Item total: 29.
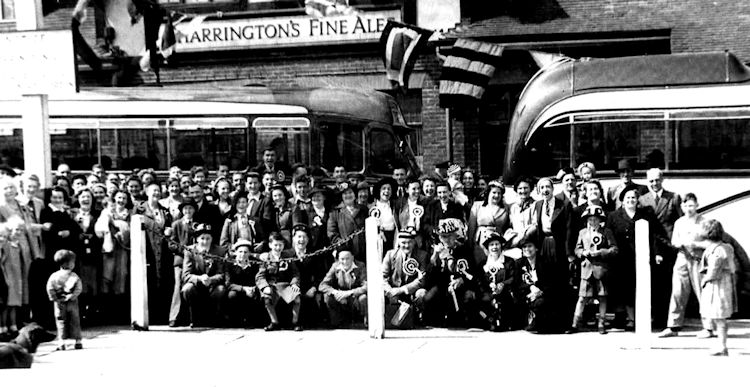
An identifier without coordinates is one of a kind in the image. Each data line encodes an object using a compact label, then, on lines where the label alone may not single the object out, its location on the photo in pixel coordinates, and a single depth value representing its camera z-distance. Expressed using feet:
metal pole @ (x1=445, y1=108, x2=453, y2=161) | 82.07
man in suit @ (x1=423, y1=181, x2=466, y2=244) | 45.60
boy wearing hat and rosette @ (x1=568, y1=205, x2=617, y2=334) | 42.19
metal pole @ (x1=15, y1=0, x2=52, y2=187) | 46.55
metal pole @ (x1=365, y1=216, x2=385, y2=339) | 41.93
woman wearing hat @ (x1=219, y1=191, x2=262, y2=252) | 46.16
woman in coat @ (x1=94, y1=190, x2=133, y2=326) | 46.09
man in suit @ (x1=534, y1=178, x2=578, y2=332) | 43.09
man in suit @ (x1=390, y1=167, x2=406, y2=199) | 49.34
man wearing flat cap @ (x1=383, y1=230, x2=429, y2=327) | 43.91
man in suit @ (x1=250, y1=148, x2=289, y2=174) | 61.93
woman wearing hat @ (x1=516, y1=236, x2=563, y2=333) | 42.55
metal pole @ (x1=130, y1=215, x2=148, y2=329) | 44.88
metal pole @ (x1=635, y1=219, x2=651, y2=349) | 37.88
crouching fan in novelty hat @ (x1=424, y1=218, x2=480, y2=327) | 43.73
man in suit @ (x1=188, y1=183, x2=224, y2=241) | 46.85
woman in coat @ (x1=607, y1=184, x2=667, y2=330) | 42.52
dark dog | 29.76
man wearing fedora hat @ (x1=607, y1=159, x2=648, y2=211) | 46.19
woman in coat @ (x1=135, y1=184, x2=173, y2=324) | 46.44
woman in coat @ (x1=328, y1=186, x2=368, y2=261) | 46.19
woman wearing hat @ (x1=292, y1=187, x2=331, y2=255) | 46.14
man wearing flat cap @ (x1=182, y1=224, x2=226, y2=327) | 45.09
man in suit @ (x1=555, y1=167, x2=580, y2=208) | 46.48
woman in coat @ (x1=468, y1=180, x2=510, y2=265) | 44.94
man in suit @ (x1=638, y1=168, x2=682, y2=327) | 43.45
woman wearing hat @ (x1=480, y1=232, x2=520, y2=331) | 43.06
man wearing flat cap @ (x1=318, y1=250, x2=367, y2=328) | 44.19
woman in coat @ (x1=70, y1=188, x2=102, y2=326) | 45.88
